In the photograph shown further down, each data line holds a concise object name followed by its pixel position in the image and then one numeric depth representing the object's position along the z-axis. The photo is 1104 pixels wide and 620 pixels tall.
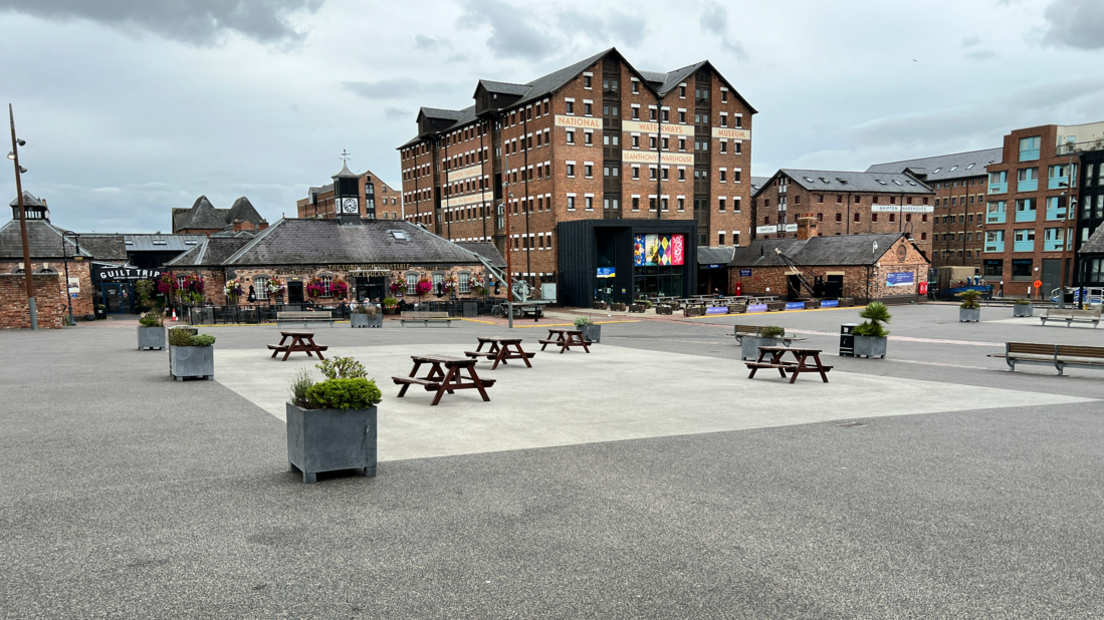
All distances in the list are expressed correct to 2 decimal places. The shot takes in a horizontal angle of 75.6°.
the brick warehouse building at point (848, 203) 79.62
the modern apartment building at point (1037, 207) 69.06
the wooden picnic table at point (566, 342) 21.95
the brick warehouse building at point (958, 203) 88.81
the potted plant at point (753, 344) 19.98
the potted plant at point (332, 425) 7.43
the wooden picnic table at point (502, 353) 16.95
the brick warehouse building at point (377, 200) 114.25
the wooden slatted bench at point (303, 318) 32.69
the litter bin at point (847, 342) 21.34
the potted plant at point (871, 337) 20.80
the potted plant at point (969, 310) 36.50
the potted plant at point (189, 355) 14.32
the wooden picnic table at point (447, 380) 12.23
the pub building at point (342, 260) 44.91
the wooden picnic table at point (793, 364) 15.52
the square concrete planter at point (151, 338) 20.64
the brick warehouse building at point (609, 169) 56.59
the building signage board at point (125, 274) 45.12
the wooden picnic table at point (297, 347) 18.66
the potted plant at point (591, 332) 24.02
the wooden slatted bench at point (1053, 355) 16.64
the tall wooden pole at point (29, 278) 27.77
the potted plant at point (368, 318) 33.25
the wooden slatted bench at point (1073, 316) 32.62
